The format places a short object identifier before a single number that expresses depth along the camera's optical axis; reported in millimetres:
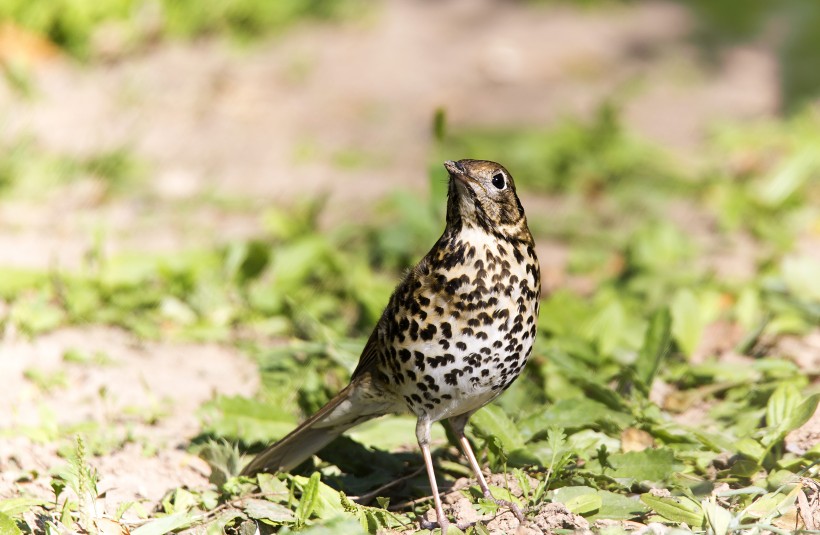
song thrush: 7090
